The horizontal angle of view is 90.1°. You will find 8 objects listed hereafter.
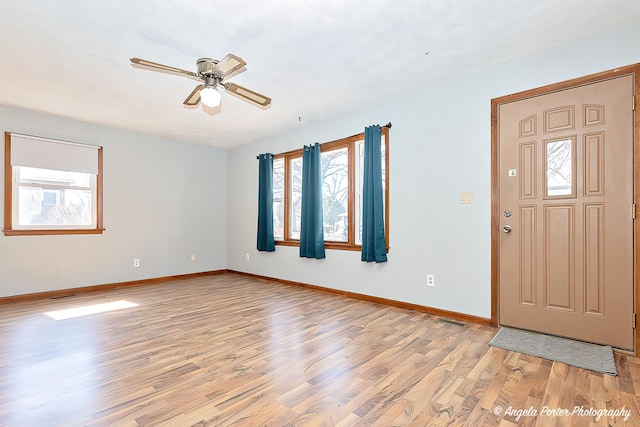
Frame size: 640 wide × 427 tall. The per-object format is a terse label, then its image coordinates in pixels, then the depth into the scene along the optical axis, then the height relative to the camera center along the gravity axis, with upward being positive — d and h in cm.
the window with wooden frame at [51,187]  420 +38
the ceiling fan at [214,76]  230 +107
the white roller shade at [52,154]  421 +83
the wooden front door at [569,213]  253 -1
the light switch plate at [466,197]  328 +15
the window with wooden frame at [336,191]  434 +31
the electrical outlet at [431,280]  353 -75
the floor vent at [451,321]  319 -112
